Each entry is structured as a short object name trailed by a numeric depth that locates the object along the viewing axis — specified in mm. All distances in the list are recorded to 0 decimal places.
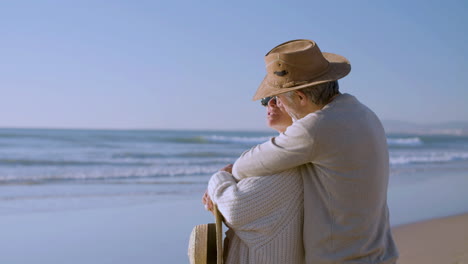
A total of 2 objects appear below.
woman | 1831
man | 1797
